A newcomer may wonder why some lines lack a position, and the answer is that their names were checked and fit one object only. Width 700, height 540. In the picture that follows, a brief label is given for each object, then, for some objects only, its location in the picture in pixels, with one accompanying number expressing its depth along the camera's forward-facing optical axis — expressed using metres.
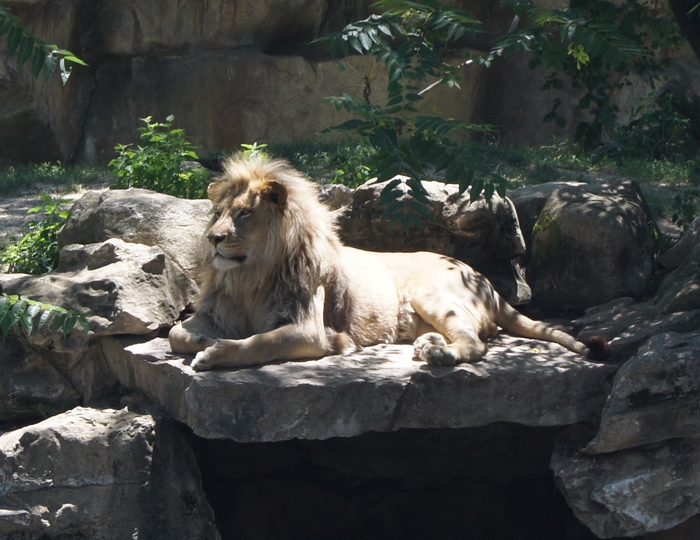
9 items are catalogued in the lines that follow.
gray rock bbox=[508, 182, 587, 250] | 13.62
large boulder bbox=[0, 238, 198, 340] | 10.45
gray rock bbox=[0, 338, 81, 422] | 10.53
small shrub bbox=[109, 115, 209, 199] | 13.77
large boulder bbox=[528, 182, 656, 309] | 12.23
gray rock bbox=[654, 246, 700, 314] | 10.70
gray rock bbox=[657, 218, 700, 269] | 12.12
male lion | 9.93
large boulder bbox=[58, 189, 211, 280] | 11.82
